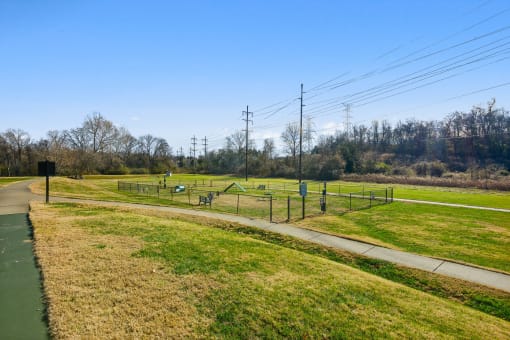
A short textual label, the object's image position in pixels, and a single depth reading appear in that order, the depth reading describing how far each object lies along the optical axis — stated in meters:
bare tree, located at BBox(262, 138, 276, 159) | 89.06
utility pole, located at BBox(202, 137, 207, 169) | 96.20
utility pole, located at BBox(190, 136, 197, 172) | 106.11
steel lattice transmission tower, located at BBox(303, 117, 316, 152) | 86.68
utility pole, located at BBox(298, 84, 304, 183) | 43.94
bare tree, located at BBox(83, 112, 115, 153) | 80.62
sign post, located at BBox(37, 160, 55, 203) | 18.31
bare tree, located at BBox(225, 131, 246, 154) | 98.84
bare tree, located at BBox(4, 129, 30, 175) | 68.29
